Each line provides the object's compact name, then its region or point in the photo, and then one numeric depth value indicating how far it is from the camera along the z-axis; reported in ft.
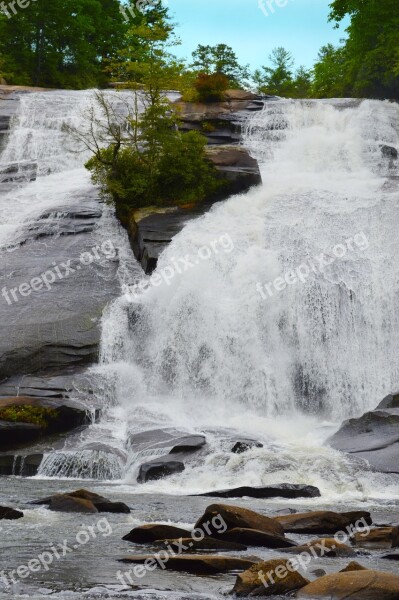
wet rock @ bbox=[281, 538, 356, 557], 34.91
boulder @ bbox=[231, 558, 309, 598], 28.32
